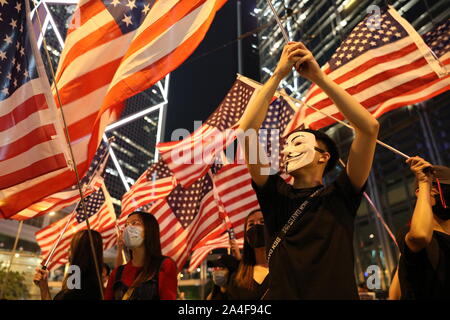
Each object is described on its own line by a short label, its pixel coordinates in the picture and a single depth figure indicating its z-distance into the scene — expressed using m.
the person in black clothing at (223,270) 4.51
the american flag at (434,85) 4.34
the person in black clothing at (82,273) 3.25
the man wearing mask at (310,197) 1.55
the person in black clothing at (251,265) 3.35
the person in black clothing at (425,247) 2.07
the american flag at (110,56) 3.72
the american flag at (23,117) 3.29
